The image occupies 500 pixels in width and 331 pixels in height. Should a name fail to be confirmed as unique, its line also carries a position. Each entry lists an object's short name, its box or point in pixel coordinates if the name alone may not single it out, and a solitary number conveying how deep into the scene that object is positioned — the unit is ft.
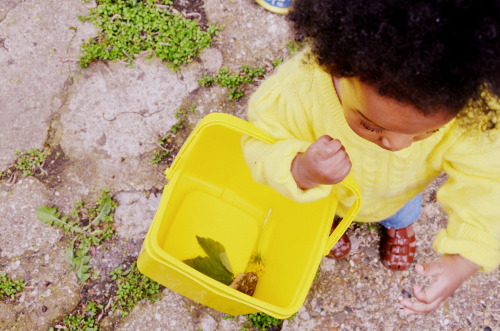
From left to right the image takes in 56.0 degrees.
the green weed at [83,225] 5.58
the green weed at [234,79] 6.10
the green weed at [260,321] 5.44
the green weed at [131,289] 5.47
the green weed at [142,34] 6.15
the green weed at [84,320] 5.38
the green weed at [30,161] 5.81
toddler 2.17
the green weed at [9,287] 5.43
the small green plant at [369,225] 5.86
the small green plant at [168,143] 5.92
